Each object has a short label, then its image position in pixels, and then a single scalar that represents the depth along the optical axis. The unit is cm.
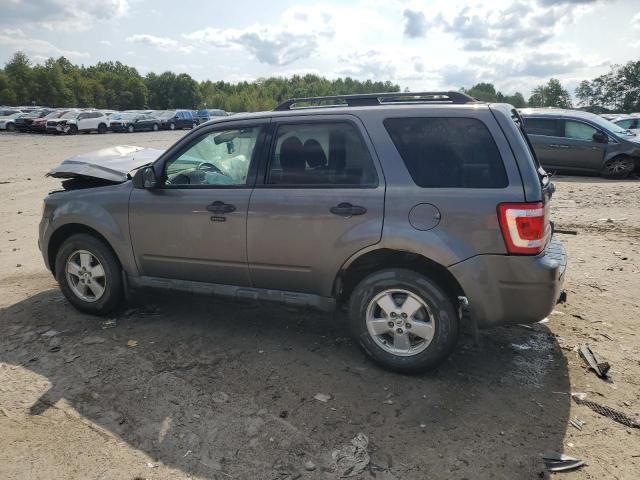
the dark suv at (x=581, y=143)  1275
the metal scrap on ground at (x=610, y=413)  314
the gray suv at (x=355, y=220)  333
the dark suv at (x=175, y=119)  4353
